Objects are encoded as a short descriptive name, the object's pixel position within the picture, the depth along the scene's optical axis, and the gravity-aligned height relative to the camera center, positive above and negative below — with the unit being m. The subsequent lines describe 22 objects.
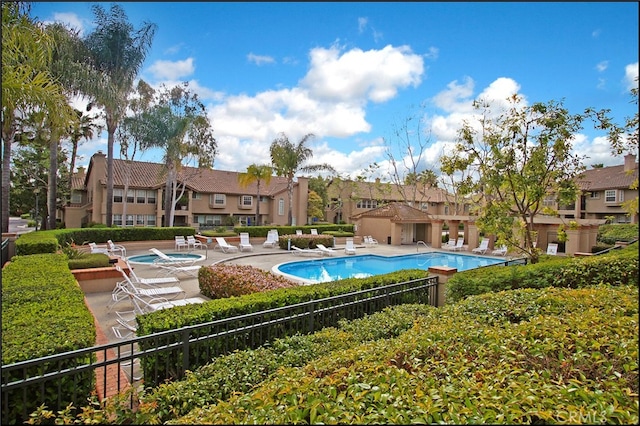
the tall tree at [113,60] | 23.42 +10.74
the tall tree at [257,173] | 34.91 +4.18
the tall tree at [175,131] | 28.30 +6.95
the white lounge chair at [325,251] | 22.58 -2.24
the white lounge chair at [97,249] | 16.87 -1.79
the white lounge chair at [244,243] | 23.52 -1.95
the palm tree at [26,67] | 5.98 +2.61
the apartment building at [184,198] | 33.94 +1.73
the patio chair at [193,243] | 23.20 -1.96
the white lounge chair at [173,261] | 14.96 -2.21
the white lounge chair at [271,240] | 26.08 -1.85
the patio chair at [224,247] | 22.72 -2.10
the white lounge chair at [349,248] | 23.78 -2.15
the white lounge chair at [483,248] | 25.48 -2.09
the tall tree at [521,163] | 10.01 +1.73
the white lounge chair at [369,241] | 29.87 -2.07
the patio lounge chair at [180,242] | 22.95 -1.87
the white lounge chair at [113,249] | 18.70 -1.97
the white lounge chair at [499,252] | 24.94 -2.32
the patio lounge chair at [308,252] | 22.80 -2.37
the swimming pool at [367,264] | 18.05 -2.84
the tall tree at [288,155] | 35.16 +6.14
